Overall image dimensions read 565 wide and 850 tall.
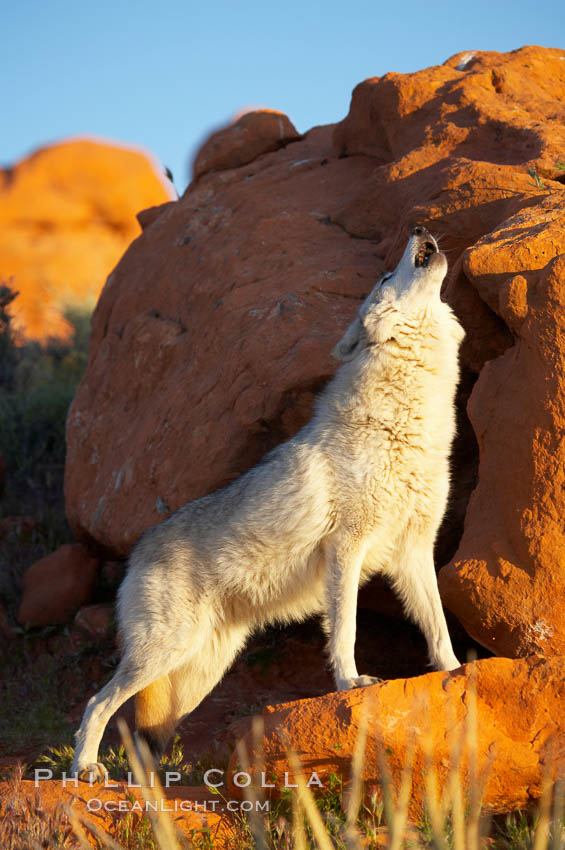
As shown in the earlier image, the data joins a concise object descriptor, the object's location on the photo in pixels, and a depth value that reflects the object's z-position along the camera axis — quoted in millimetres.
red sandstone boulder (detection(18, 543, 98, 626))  16406
